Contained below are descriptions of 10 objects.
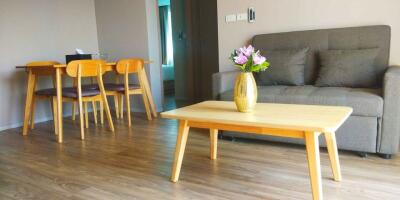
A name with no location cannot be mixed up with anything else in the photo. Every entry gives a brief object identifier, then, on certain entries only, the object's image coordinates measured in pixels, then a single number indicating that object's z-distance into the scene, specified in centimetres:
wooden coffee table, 149
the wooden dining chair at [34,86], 317
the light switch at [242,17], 338
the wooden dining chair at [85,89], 309
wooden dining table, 302
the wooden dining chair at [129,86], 355
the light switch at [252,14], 331
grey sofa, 216
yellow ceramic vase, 184
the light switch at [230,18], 345
